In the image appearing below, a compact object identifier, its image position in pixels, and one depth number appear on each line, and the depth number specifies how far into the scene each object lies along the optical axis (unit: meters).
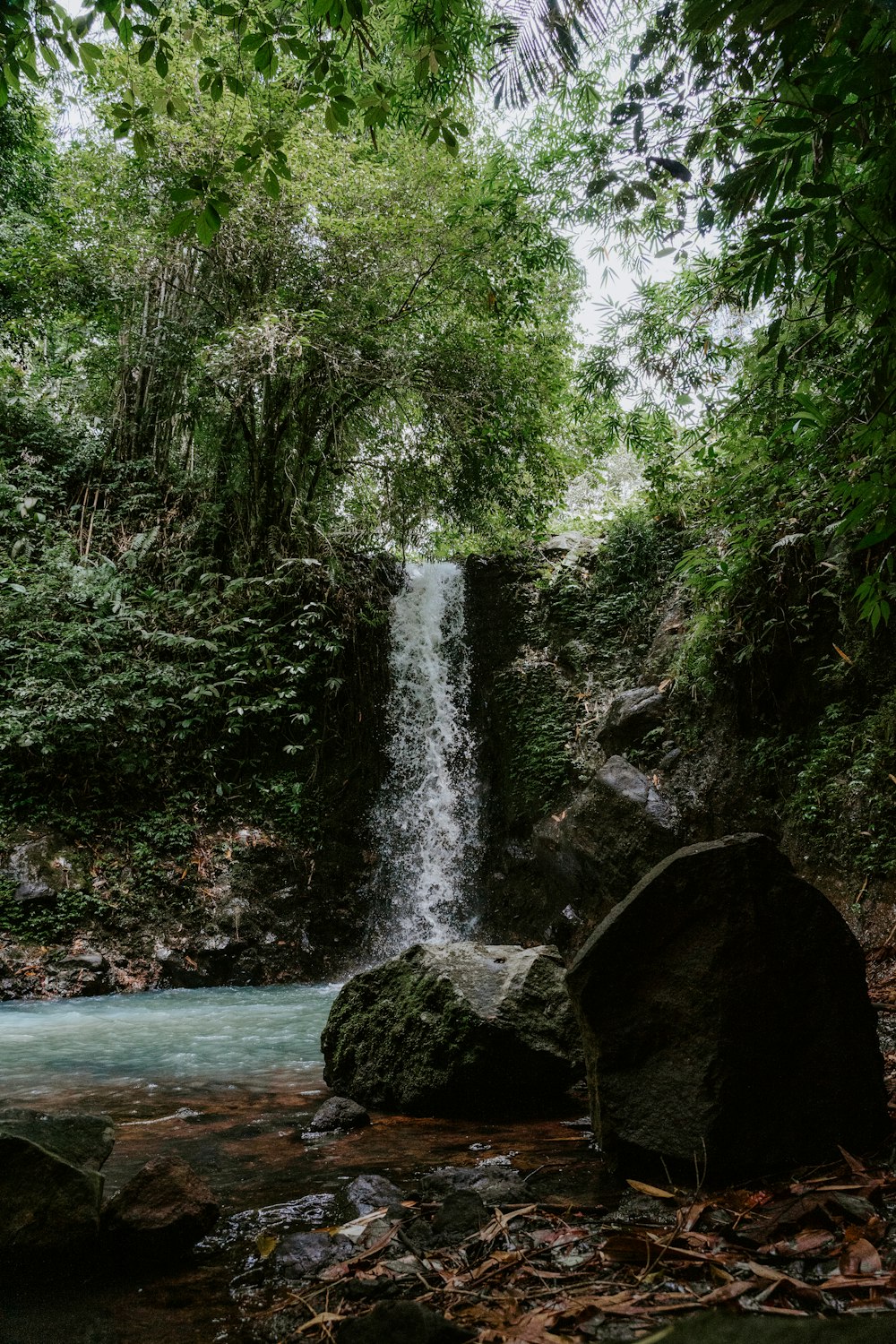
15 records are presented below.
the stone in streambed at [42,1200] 2.00
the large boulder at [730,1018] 2.30
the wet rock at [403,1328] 1.51
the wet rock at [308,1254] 1.95
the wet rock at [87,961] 7.38
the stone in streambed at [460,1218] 2.02
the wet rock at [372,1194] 2.30
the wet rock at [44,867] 7.75
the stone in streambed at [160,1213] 2.06
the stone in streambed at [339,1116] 3.21
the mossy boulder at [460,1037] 3.40
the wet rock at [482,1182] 2.29
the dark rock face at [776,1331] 0.98
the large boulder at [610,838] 6.57
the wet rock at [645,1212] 2.03
